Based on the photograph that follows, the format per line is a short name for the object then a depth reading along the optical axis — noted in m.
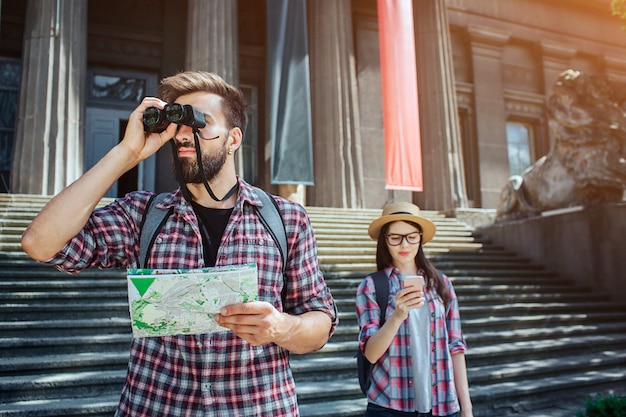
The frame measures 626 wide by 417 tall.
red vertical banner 12.62
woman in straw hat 2.81
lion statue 9.18
